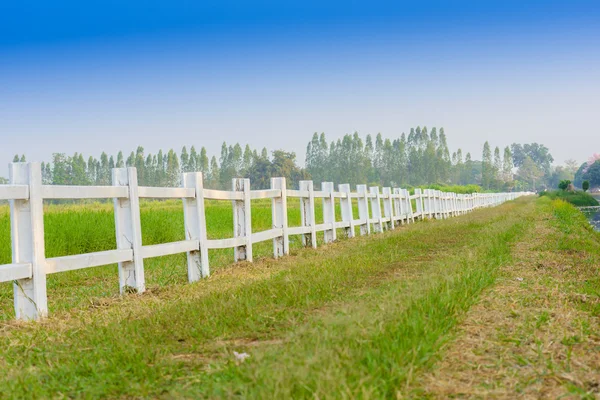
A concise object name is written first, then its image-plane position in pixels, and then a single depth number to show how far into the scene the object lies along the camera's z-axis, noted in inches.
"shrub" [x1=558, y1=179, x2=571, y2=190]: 2849.9
